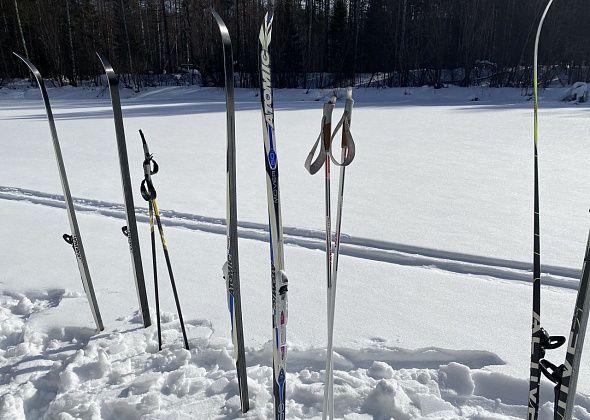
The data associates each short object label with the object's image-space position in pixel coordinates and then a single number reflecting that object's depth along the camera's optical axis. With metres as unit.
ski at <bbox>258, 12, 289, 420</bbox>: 1.42
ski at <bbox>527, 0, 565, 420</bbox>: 1.25
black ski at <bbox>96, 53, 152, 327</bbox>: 2.05
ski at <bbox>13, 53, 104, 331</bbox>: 2.12
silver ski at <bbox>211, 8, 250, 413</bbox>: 1.53
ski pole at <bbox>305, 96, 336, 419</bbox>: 1.41
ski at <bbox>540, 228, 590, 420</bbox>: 1.11
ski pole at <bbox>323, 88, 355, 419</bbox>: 1.40
